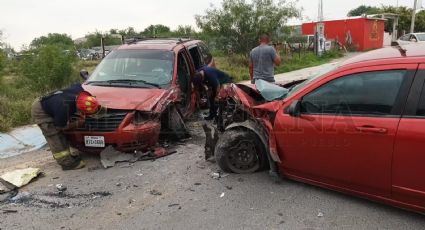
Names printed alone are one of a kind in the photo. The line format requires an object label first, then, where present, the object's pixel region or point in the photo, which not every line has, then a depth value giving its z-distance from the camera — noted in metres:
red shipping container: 34.34
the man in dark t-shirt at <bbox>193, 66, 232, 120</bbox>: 8.01
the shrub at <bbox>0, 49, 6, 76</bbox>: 11.90
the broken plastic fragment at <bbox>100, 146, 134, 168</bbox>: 5.99
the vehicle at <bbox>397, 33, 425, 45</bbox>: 22.15
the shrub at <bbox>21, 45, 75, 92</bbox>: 12.45
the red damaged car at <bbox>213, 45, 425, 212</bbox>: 3.68
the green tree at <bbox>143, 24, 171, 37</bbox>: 37.59
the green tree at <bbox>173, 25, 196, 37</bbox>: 24.42
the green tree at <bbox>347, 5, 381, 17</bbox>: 88.50
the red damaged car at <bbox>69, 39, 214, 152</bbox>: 5.98
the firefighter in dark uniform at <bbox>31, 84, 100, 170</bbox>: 5.81
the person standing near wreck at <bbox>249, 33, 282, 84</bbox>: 7.77
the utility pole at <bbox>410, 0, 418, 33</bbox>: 33.27
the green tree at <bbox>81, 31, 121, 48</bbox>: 49.44
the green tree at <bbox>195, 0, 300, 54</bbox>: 19.72
